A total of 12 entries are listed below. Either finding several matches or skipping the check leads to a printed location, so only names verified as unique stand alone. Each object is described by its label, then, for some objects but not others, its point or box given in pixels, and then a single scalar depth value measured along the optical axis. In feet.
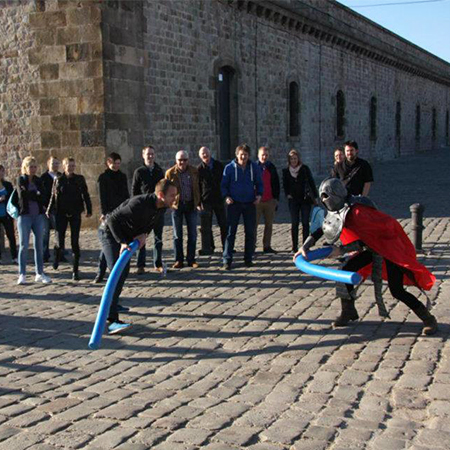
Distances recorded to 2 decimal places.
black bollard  32.78
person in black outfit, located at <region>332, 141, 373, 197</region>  29.84
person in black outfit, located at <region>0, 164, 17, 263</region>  33.45
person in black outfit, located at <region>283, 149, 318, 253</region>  32.83
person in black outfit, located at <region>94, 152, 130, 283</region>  28.96
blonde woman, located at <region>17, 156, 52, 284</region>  28.32
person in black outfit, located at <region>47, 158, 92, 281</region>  29.43
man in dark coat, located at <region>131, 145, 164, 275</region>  29.53
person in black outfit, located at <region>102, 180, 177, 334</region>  19.79
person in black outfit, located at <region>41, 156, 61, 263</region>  32.58
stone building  45.39
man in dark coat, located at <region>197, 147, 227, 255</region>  33.20
